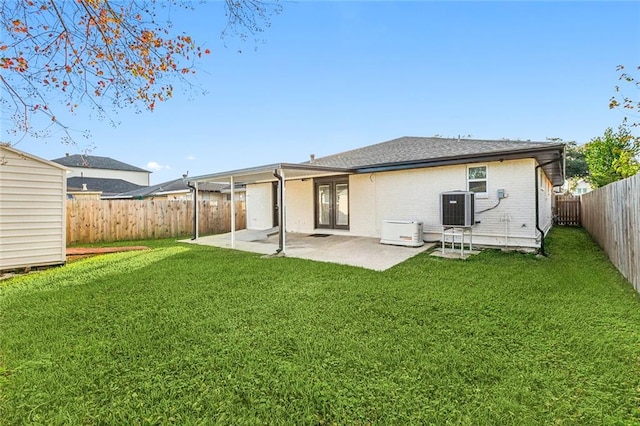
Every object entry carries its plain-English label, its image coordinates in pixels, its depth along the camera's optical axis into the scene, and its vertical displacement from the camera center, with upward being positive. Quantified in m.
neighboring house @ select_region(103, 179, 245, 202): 21.22 +1.86
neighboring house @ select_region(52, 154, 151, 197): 28.30 +5.02
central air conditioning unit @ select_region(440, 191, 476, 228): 7.82 +0.12
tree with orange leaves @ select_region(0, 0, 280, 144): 3.41 +2.07
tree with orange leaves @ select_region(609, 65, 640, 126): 7.89 +2.98
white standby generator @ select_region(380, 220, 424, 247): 9.13 -0.57
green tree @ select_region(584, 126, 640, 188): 16.64 +3.09
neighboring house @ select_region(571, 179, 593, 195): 35.96 +2.89
